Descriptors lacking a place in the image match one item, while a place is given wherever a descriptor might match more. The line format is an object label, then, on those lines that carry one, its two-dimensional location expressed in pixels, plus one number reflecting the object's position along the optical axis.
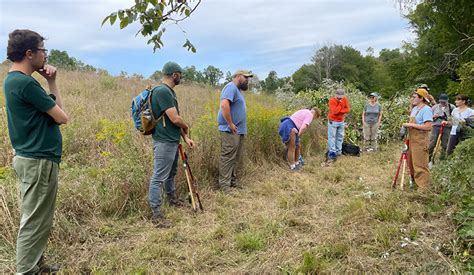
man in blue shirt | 5.26
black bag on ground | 8.40
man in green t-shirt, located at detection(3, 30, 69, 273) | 2.55
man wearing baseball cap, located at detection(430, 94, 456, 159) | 6.87
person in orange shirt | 7.70
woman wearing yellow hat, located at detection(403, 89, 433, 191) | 4.79
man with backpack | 3.97
